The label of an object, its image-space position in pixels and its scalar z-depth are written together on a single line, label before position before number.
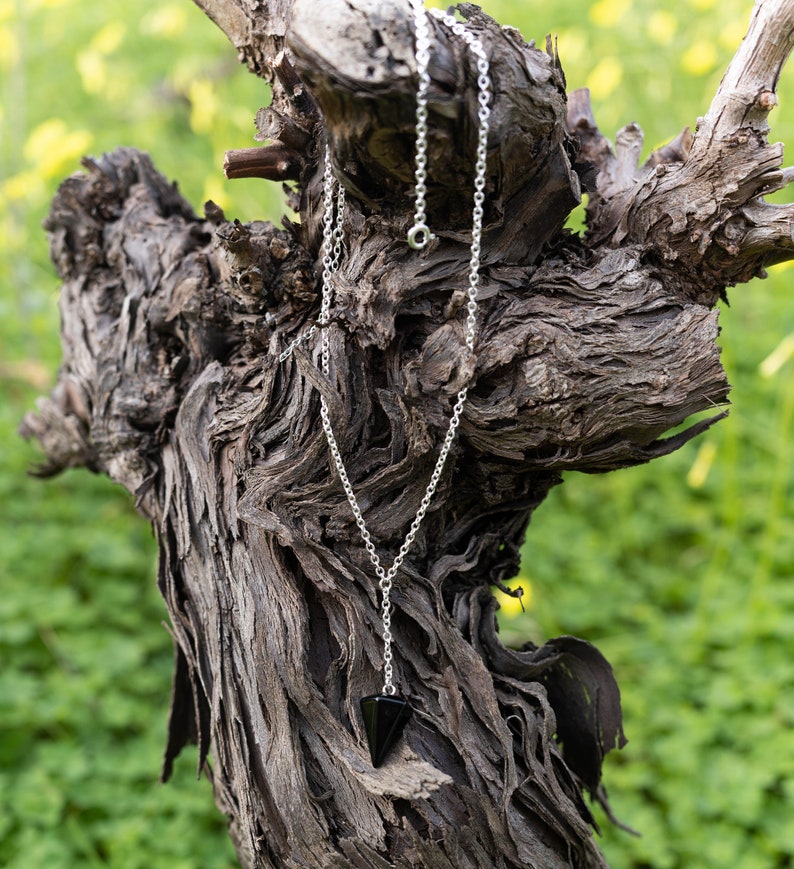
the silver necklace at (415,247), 0.61
